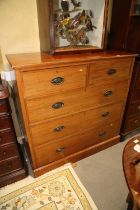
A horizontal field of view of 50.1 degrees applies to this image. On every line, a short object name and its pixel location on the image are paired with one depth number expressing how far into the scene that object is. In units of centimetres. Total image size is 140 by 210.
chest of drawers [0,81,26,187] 116
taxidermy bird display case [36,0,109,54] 132
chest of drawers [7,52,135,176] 112
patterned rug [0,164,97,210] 130
